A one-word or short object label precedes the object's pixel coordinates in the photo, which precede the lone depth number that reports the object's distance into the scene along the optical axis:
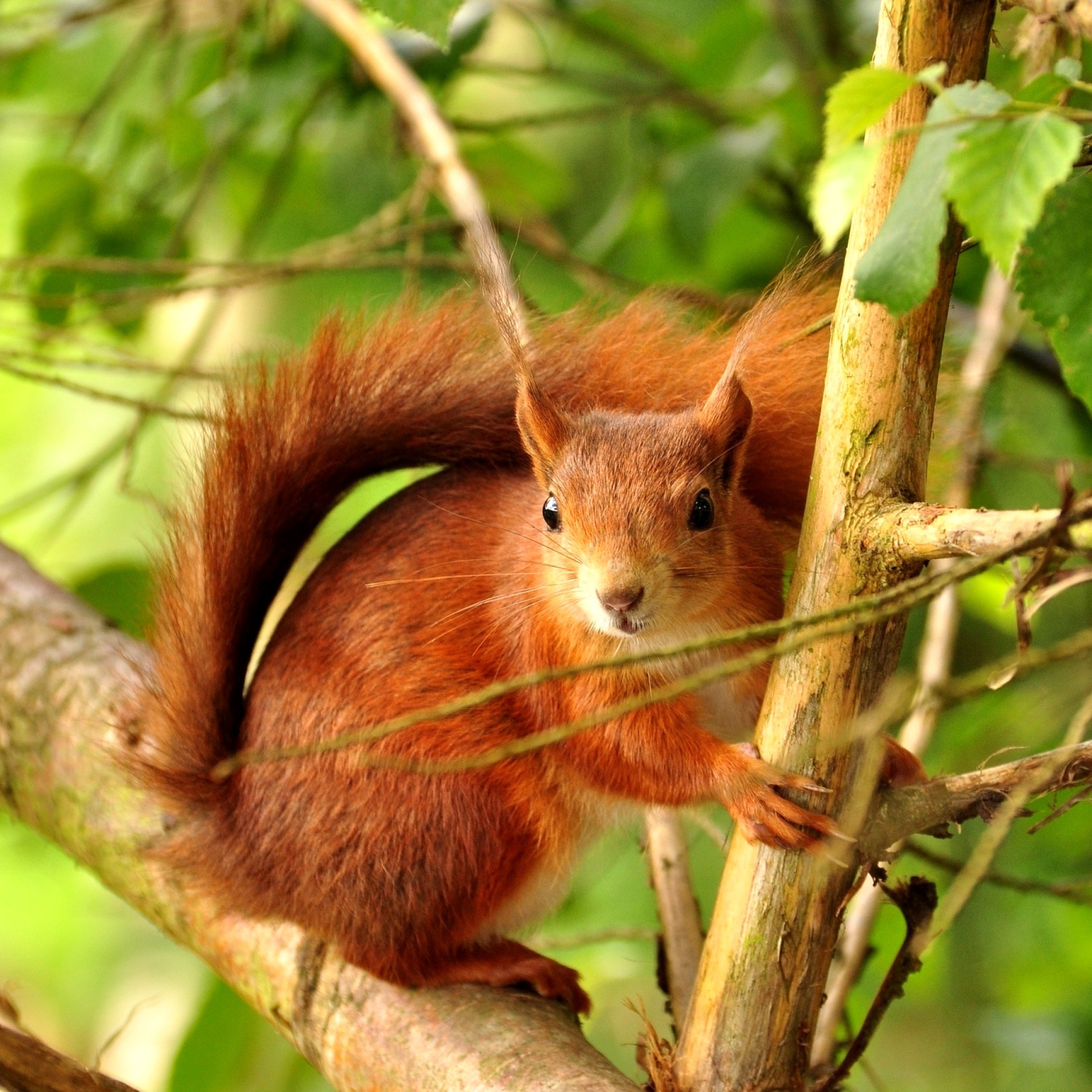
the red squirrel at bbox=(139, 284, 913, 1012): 3.33
